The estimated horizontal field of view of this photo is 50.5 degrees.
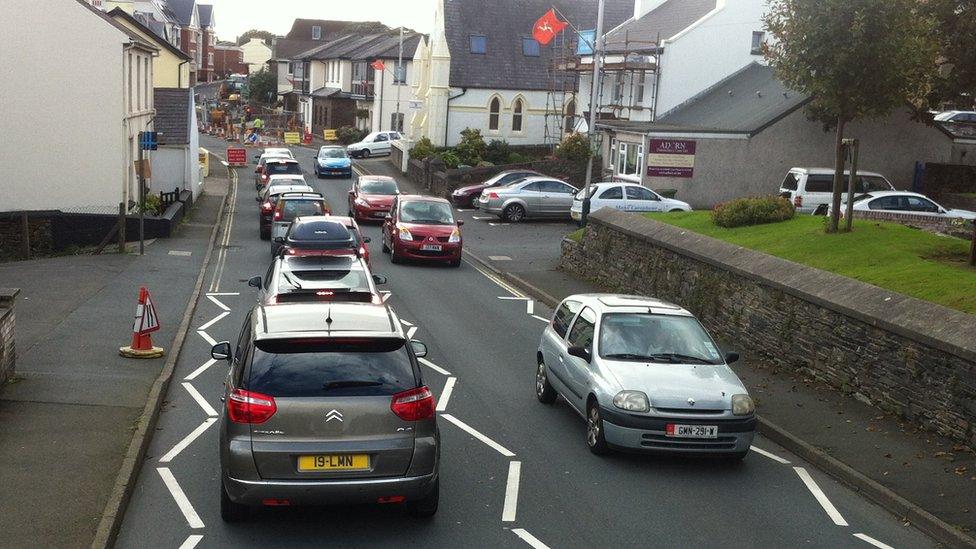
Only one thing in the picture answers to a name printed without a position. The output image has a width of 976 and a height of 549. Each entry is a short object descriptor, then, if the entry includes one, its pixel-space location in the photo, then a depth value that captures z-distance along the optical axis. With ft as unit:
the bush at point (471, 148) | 182.70
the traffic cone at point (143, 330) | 50.57
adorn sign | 127.95
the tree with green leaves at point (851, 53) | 60.13
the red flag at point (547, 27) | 149.07
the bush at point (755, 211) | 75.66
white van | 106.22
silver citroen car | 27.25
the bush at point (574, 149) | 162.40
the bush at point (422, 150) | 191.34
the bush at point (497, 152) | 190.39
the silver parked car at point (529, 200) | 134.41
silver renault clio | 36.35
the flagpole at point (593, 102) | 107.41
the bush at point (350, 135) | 264.52
